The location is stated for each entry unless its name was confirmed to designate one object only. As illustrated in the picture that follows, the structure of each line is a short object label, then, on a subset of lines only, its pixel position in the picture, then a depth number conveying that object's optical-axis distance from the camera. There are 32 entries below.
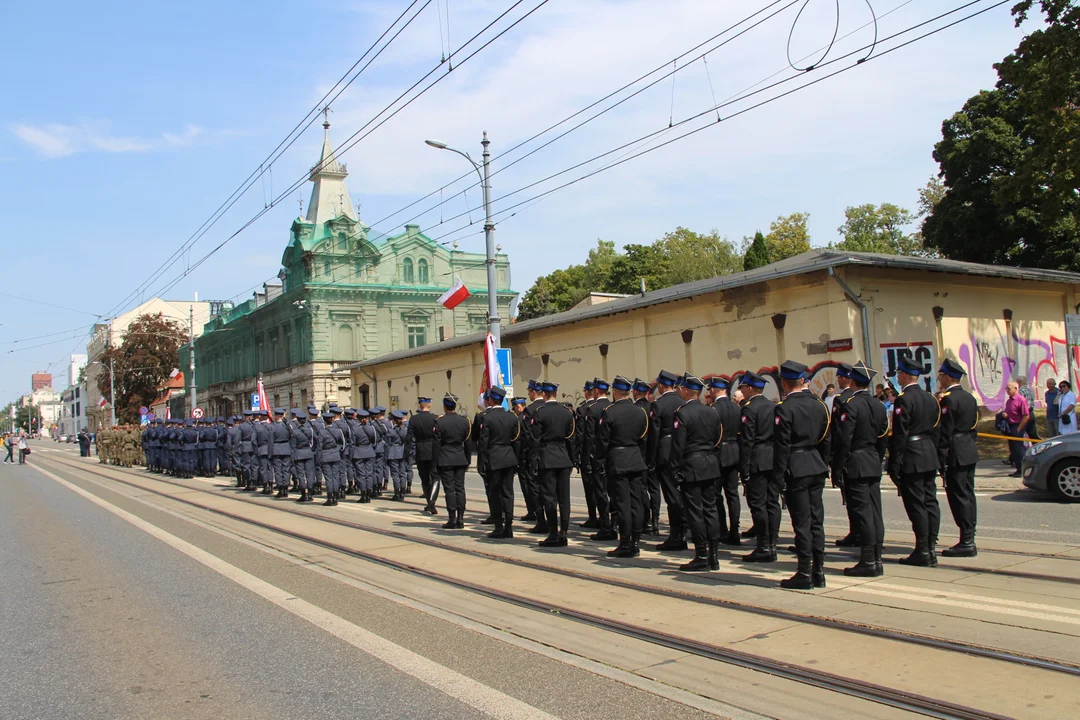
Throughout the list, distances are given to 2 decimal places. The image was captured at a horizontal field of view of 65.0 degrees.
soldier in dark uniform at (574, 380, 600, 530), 10.53
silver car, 11.69
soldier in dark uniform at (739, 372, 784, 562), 8.37
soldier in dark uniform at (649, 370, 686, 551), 9.26
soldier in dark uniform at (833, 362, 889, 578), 7.32
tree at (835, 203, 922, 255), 63.69
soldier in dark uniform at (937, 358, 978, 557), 7.96
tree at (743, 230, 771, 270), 52.38
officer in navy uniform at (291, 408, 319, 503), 16.81
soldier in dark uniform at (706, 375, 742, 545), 8.75
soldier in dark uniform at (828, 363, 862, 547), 7.61
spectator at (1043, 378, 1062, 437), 15.67
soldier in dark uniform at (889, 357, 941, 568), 7.73
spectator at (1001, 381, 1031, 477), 14.97
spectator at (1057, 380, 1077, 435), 15.21
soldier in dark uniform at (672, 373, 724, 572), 7.99
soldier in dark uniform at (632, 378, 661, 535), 10.11
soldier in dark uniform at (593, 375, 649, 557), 8.98
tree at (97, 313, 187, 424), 68.12
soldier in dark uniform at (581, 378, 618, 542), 10.16
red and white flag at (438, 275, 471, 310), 24.41
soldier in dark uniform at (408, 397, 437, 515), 13.47
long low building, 19.81
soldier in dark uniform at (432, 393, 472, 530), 11.59
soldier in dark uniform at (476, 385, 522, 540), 10.73
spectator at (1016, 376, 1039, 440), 15.26
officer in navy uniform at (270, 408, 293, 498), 18.78
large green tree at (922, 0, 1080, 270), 32.62
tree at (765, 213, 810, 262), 59.97
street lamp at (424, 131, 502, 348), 21.45
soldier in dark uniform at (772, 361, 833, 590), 7.05
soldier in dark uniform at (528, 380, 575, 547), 9.95
